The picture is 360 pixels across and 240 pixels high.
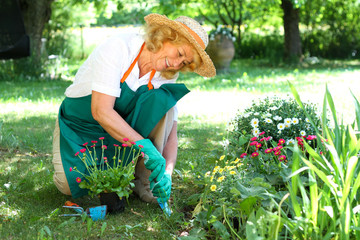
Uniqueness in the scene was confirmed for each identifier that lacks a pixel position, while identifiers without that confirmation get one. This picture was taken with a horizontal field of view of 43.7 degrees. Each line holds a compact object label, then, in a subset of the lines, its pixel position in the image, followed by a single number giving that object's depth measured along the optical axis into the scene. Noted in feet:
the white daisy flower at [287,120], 9.02
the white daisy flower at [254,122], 9.03
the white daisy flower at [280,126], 8.90
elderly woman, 7.28
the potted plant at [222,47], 32.35
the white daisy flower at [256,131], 8.79
